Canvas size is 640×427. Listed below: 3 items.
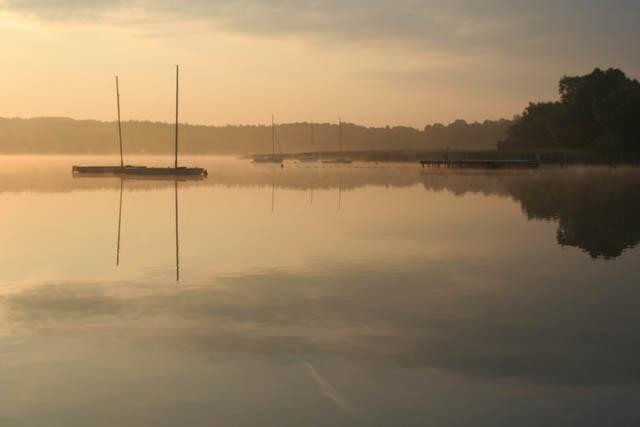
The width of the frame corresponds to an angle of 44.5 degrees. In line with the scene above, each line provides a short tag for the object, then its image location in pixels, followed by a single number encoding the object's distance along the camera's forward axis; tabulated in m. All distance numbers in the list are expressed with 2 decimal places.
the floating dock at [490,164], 144.00
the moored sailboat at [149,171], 108.94
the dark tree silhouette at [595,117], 118.31
